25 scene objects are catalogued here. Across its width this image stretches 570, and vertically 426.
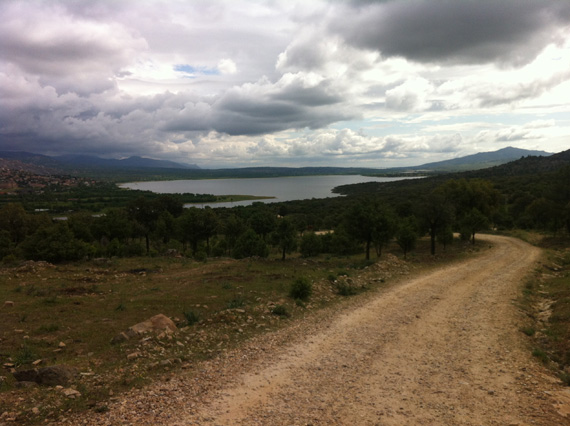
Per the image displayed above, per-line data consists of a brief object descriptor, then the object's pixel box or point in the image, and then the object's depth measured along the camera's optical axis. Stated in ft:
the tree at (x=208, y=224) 137.88
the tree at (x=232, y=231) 152.17
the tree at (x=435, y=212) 96.12
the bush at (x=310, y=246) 141.08
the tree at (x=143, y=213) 153.99
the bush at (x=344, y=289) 54.13
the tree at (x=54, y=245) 82.12
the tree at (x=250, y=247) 116.67
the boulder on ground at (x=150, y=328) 32.12
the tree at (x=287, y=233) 118.52
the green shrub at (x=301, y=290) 49.20
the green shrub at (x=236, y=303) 44.03
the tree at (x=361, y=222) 101.04
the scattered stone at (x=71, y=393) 22.27
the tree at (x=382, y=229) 100.48
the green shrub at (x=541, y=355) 29.45
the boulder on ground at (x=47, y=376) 23.93
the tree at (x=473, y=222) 114.01
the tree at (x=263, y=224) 151.43
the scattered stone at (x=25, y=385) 23.20
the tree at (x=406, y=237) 99.30
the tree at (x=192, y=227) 135.44
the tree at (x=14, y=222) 121.08
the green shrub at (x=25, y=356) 27.07
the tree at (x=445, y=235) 110.42
